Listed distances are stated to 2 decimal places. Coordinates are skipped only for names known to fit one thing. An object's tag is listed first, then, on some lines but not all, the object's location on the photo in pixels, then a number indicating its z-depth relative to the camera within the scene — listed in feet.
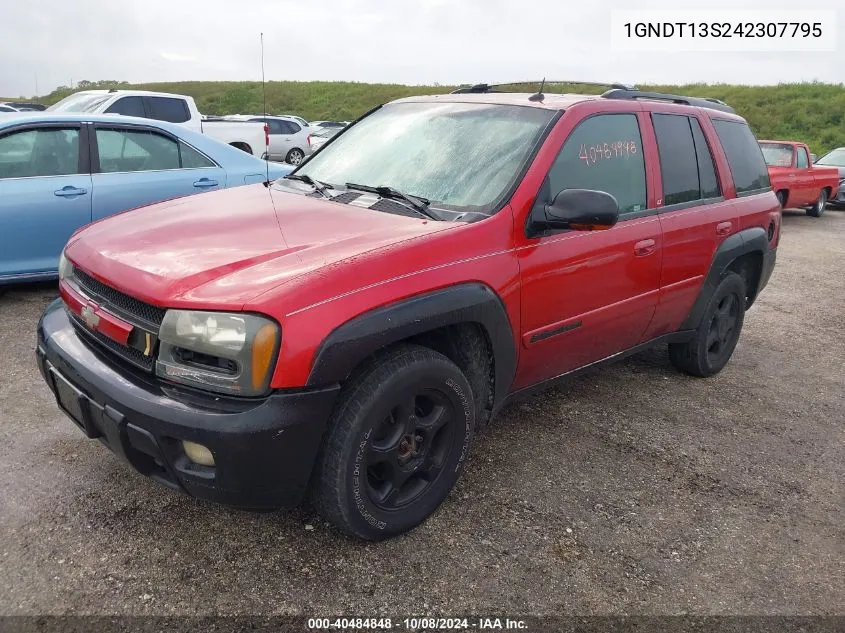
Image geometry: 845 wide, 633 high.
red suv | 7.18
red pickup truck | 42.68
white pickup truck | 37.50
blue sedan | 16.80
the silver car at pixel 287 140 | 63.41
